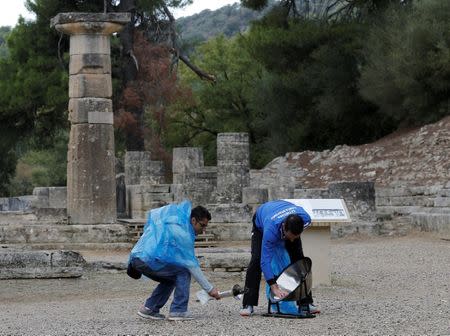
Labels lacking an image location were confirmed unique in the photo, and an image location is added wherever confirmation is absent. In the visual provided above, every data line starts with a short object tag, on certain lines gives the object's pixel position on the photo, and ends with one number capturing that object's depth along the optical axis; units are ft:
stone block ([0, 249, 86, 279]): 43.32
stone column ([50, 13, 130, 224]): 66.59
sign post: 40.83
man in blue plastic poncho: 31.89
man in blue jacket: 32.01
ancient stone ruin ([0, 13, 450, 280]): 66.39
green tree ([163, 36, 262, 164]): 148.05
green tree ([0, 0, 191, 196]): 117.80
